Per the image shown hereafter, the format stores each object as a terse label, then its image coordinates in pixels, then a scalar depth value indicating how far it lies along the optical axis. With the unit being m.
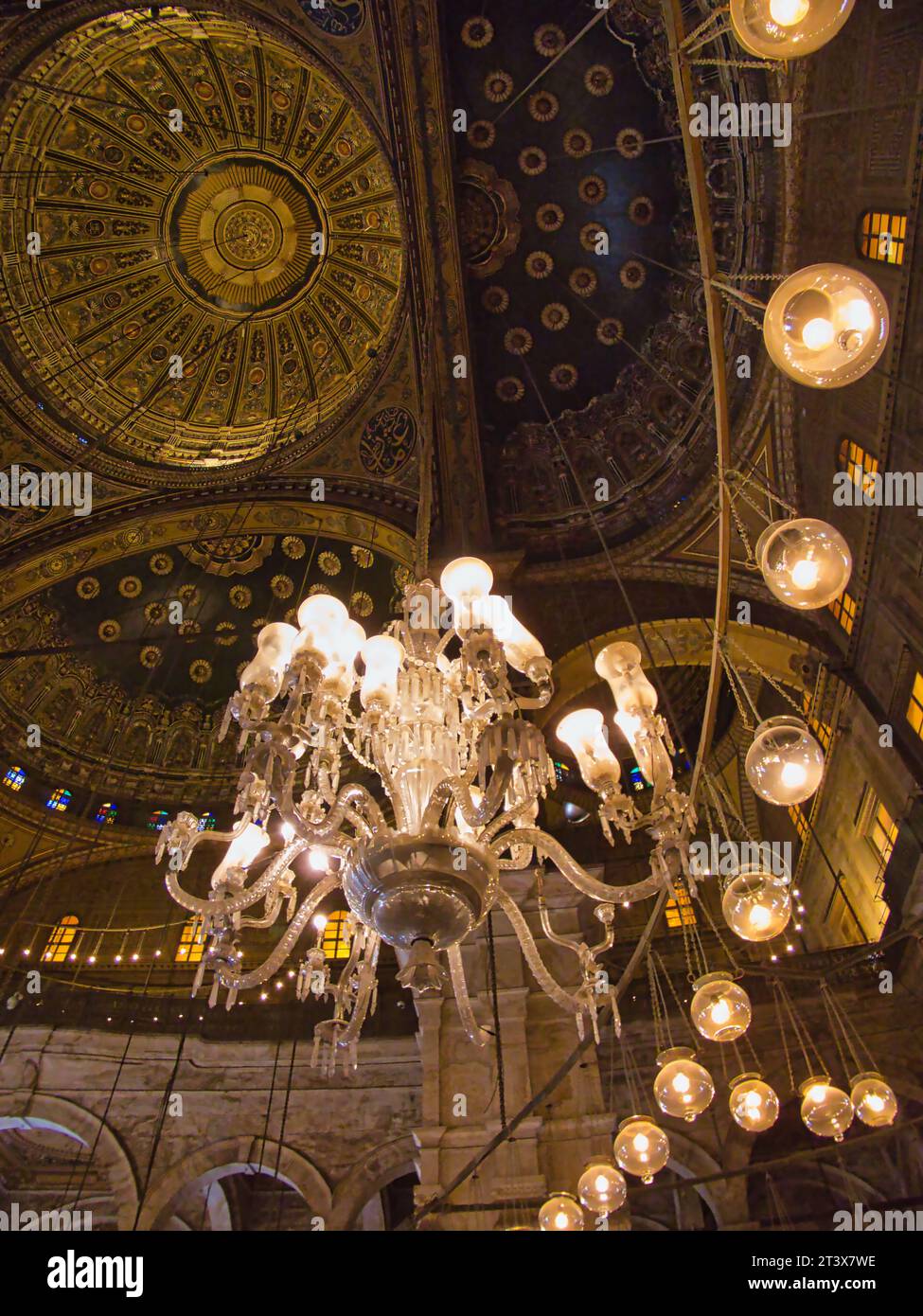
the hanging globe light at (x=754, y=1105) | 4.32
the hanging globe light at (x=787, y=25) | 1.92
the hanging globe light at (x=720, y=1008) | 3.78
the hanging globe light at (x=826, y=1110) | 4.69
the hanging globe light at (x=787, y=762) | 2.67
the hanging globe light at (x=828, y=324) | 2.04
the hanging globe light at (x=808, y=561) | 2.40
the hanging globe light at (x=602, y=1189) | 4.54
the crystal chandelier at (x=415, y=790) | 3.26
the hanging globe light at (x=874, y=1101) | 4.60
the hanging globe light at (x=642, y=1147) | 4.39
